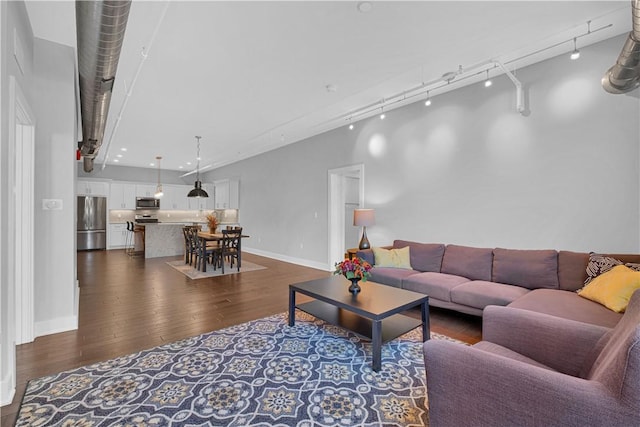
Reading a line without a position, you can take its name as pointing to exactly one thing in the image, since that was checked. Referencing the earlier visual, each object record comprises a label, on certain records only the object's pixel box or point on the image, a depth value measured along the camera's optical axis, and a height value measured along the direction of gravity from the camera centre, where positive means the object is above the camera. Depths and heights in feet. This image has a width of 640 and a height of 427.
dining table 19.75 -2.32
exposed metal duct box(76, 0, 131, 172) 6.26 +4.22
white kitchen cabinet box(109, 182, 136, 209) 32.32 +1.21
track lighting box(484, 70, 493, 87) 12.16 +5.47
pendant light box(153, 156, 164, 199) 31.99 +1.97
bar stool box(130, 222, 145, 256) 27.84 -2.73
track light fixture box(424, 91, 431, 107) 14.47 +5.50
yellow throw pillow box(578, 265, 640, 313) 7.52 -2.11
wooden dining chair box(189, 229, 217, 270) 19.85 -3.02
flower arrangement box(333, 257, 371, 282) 9.31 -1.94
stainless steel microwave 33.91 +0.46
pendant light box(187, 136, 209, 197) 25.73 +1.35
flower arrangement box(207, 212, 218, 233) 23.09 -1.34
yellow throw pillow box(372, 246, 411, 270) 13.92 -2.37
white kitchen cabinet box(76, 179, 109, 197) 30.58 +1.97
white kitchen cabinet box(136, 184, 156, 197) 34.06 +2.01
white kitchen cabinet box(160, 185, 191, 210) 36.04 +1.17
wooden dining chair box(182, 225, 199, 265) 22.38 -2.93
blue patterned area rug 5.77 -4.19
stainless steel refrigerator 29.66 -1.74
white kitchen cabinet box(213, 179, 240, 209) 31.86 +1.68
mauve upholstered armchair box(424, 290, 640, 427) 3.16 -2.29
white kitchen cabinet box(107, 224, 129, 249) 31.73 -3.23
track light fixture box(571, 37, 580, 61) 10.01 +5.59
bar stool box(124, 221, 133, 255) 32.10 -3.90
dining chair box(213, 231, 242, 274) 20.24 -2.82
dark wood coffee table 7.67 -2.80
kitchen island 25.98 -3.07
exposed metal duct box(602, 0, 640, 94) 6.79 +4.10
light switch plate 9.78 +0.06
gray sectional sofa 8.21 -2.65
